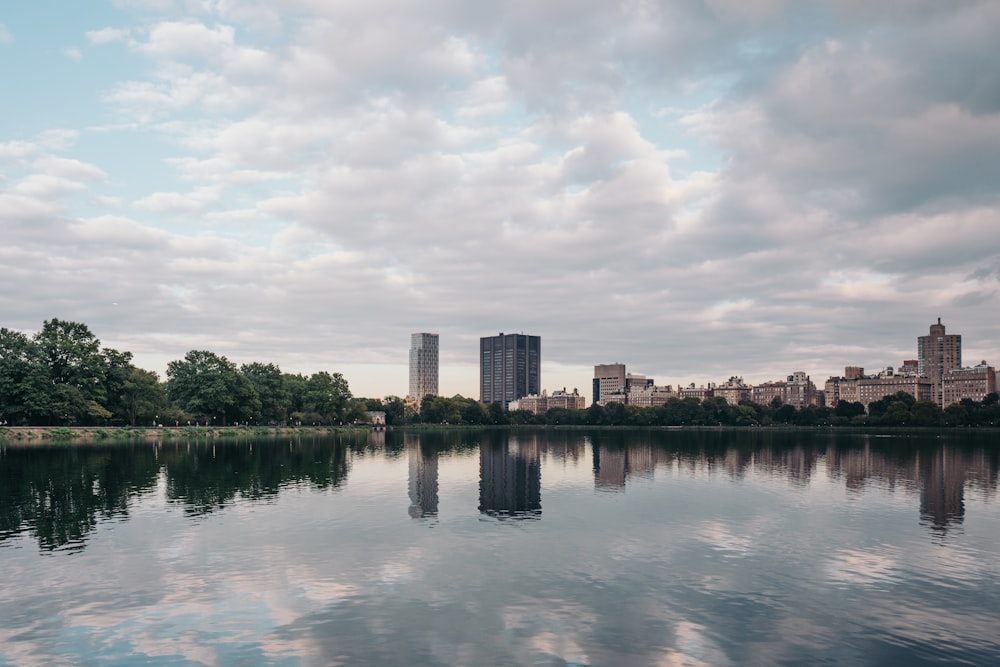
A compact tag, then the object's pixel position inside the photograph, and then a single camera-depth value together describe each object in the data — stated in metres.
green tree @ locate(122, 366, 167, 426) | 155.12
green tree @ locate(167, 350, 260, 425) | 176.62
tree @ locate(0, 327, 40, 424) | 129.12
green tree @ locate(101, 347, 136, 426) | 149.62
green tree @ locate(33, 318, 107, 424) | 133.50
